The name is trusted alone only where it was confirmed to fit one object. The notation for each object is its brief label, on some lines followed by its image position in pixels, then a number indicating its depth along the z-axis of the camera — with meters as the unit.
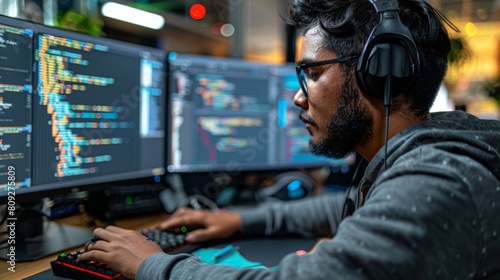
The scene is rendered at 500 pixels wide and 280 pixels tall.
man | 0.49
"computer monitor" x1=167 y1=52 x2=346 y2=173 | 1.24
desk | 0.73
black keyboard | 0.67
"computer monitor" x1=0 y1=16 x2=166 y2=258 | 0.76
